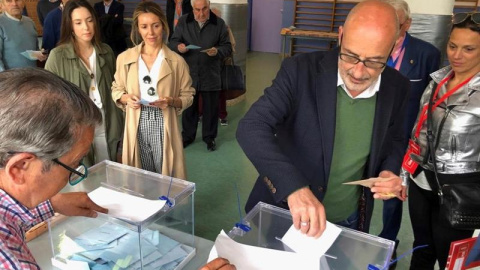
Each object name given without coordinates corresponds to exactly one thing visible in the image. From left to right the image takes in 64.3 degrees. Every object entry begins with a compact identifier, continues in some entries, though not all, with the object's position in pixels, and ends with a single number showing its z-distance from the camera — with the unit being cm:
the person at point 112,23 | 551
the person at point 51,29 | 370
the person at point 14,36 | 312
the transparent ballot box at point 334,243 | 118
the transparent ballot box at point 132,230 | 132
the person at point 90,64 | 246
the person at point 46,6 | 548
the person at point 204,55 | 412
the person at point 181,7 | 497
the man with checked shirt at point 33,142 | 73
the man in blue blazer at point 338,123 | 121
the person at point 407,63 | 238
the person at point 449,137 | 172
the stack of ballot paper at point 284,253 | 114
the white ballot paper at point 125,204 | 133
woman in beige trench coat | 245
